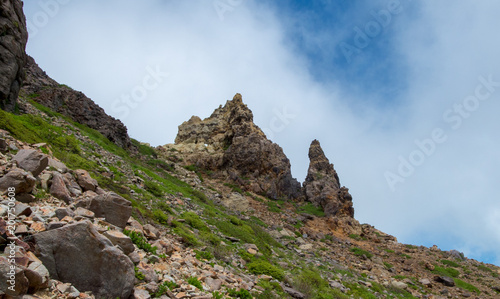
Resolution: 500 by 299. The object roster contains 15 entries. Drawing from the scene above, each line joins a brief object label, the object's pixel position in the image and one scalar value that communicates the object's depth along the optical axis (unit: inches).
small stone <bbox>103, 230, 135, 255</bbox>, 262.8
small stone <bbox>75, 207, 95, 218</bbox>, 281.8
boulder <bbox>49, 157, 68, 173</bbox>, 397.0
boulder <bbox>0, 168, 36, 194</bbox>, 263.9
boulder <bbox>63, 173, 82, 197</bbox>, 362.1
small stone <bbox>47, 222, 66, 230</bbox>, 222.7
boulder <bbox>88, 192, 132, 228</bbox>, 315.6
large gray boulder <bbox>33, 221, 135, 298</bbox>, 209.2
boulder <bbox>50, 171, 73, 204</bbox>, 323.6
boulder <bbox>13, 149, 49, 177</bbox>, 321.4
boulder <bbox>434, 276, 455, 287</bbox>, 961.5
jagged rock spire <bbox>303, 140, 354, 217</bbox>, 1669.5
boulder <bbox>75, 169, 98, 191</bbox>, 408.2
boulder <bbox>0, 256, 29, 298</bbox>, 153.6
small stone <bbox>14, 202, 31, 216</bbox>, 229.3
